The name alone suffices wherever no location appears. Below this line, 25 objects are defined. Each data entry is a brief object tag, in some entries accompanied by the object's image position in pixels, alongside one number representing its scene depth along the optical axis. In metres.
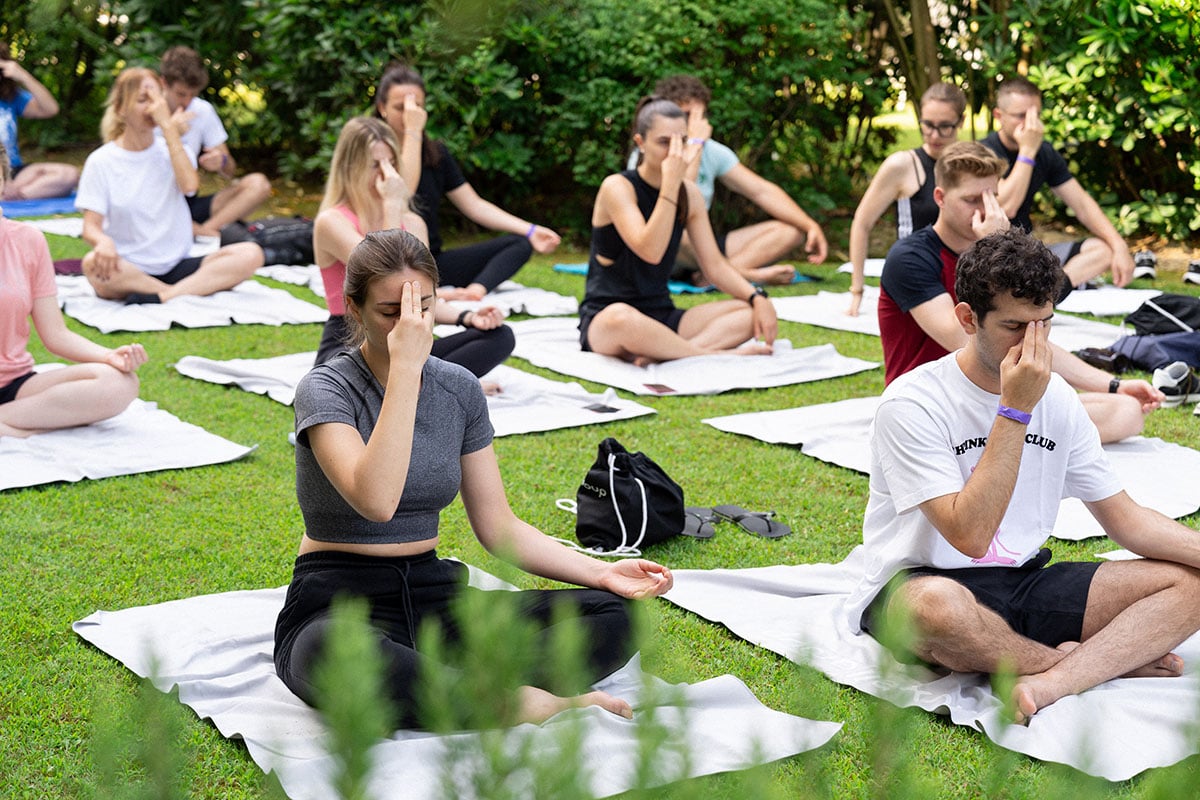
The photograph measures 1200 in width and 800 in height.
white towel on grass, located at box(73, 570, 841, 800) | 2.74
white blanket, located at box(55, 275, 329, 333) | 8.44
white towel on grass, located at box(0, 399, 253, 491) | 5.43
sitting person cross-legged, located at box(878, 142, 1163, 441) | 5.05
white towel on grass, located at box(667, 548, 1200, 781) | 3.21
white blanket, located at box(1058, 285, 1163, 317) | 8.90
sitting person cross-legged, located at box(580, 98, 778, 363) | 7.26
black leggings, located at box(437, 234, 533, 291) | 9.34
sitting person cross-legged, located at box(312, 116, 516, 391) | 5.96
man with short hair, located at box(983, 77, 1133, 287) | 7.97
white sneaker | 6.75
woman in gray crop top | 3.22
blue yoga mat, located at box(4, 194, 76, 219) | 12.72
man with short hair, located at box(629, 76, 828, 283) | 9.05
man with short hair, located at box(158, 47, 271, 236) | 9.54
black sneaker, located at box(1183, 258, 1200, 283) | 9.83
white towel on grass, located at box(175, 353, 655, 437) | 6.51
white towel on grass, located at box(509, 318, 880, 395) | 7.30
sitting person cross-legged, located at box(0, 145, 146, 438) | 5.62
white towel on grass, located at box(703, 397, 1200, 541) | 5.14
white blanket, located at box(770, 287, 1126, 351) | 8.10
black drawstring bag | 4.74
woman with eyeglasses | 7.84
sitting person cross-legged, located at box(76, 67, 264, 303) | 8.65
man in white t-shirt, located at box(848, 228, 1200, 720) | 3.41
